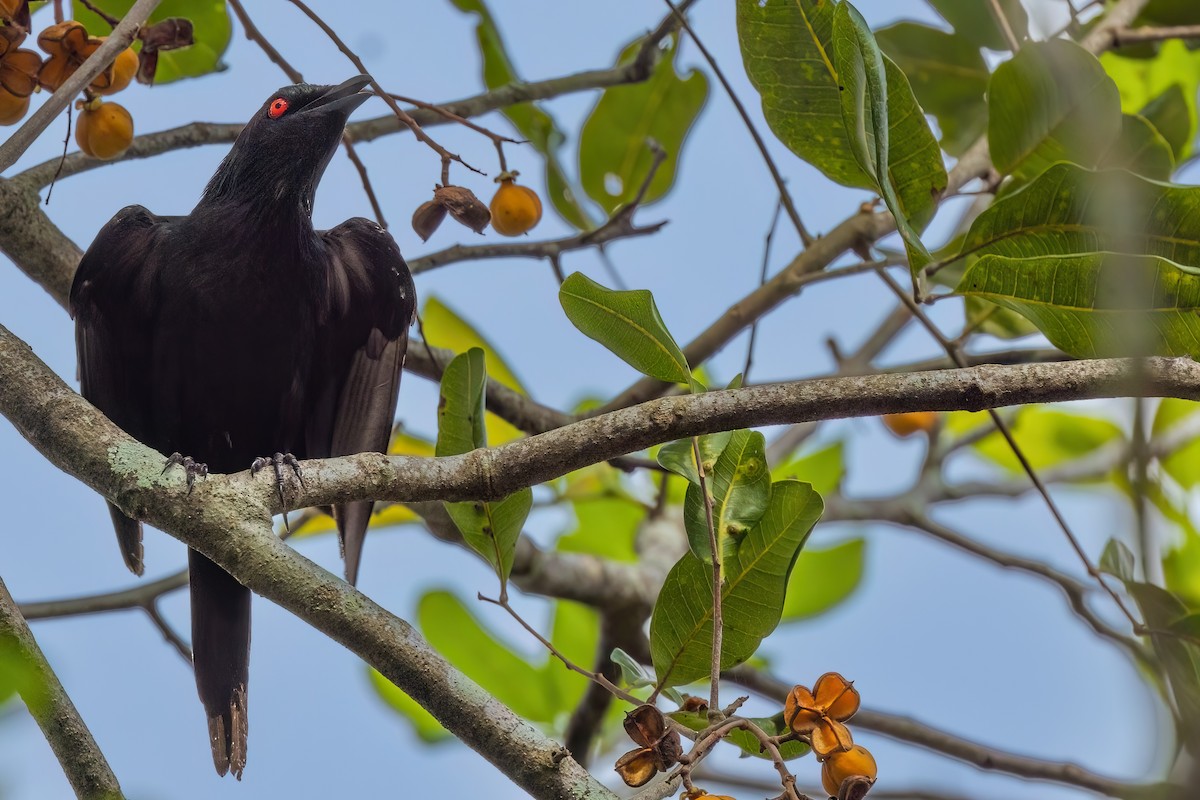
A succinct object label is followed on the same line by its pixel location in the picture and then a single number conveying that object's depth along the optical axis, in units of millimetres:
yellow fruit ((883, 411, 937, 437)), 9680
